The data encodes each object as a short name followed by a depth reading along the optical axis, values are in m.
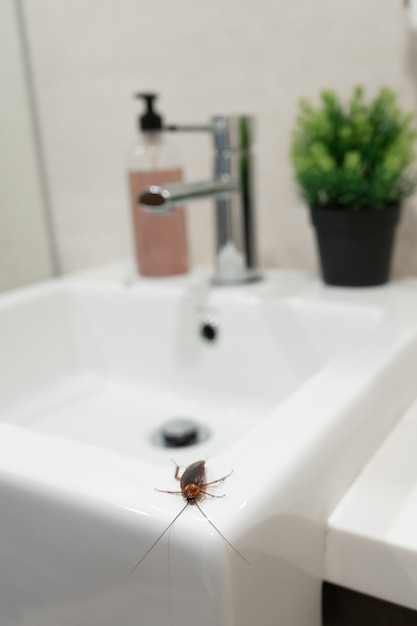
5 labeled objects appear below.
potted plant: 0.63
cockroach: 0.30
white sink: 0.31
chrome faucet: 0.69
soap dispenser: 0.76
